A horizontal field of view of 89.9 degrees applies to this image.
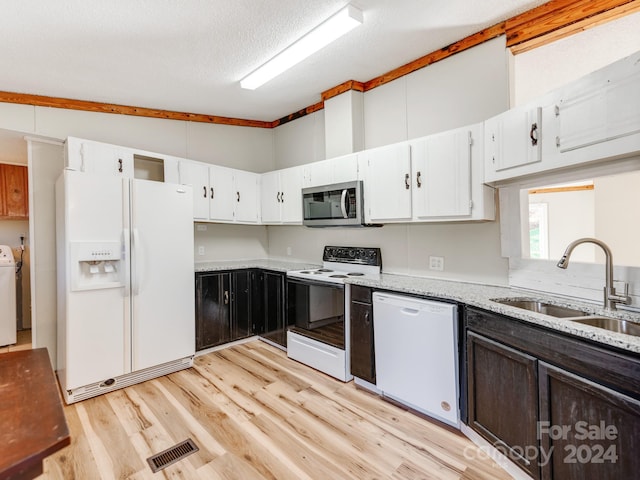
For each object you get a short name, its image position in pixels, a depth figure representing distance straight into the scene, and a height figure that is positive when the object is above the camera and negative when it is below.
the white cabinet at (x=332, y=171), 3.12 +0.71
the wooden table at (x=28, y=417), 0.75 -0.49
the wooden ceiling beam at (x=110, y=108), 3.08 +1.46
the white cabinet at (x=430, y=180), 2.31 +0.47
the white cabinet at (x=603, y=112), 1.45 +0.61
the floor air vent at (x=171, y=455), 1.89 -1.31
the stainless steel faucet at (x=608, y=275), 1.70 -0.21
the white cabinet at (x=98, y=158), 2.88 +0.79
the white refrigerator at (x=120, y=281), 2.53 -0.34
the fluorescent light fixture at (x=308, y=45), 2.18 +1.52
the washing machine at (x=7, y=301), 3.83 -0.69
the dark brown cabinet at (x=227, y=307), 3.47 -0.75
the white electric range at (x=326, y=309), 2.86 -0.67
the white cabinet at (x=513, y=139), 1.89 +0.62
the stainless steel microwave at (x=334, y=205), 3.03 +0.35
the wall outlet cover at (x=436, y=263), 2.82 -0.22
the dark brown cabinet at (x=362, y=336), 2.62 -0.81
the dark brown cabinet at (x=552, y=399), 1.24 -0.75
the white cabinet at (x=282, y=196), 3.72 +0.54
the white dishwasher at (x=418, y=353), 2.10 -0.81
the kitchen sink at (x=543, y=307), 1.90 -0.44
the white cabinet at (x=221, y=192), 3.60 +0.59
